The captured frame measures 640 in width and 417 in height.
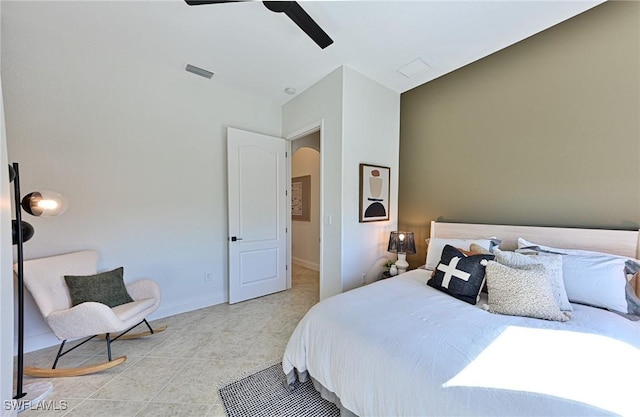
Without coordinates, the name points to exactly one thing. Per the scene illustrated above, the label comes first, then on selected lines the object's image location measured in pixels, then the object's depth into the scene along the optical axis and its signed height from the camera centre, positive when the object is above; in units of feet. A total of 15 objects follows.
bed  2.94 -2.25
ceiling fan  5.18 +4.20
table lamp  9.47 -1.74
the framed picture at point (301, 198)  16.81 +0.25
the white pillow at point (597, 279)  5.09 -1.65
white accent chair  5.99 -2.70
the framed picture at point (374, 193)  9.50 +0.37
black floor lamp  5.02 -0.74
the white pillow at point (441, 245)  7.29 -1.36
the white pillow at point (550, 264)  5.07 -1.36
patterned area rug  4.89 -4.20
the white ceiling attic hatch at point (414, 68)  8.60 +4.89
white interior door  10.30 -0.55
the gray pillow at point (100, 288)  6.64 -2.48
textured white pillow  4.72 -1.83
